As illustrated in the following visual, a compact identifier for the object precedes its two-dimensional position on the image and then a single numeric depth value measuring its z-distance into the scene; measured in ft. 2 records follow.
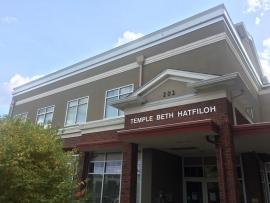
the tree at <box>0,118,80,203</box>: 20.83
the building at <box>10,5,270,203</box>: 26.91
